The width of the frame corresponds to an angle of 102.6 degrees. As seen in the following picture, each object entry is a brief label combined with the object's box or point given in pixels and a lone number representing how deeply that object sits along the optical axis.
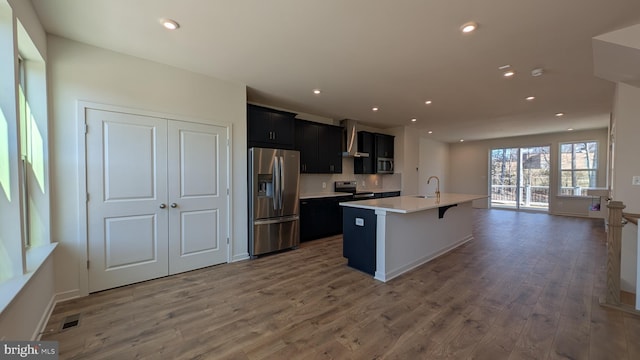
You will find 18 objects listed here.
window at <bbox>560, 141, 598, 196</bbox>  7.48
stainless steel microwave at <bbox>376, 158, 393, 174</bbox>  6.70
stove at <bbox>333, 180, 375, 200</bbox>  5.90
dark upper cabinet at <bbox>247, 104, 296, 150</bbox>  4.10
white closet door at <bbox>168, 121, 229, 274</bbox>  3.25
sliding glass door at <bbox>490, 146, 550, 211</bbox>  8.37
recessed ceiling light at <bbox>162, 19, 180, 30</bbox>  2.25
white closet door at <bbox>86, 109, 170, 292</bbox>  2.74
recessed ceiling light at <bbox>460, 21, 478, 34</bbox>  2.24
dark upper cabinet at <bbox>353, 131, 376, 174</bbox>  6.46
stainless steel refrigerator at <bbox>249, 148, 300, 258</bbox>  3.91
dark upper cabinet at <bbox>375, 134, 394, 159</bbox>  6.67
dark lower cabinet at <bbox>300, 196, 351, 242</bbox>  4.88
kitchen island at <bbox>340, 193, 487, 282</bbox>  3.15
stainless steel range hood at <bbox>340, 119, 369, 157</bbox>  6.02
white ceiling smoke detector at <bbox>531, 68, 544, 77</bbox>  3.13
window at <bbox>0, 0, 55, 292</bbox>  1.67
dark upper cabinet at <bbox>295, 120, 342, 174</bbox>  5.20
